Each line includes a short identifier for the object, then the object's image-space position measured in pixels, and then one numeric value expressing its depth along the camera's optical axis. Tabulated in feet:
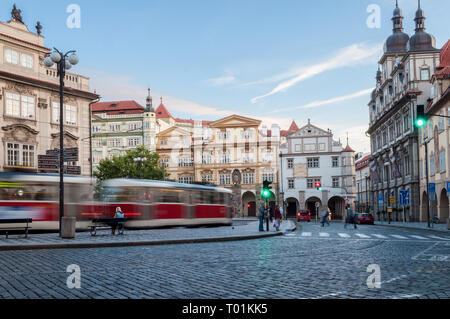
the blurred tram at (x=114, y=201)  87.04
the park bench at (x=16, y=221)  72.39
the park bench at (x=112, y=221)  81.05
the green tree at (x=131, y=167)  229.66
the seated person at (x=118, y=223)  83.87
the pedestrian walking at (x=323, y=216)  143.77
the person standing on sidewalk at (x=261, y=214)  96.03
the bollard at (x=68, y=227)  70.08
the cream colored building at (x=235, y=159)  279.90
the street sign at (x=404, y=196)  145.79
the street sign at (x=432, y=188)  121.19
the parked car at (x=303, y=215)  229.04
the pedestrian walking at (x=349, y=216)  139.08
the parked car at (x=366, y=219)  182.82
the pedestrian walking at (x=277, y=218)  101.34
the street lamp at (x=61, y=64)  71.05
